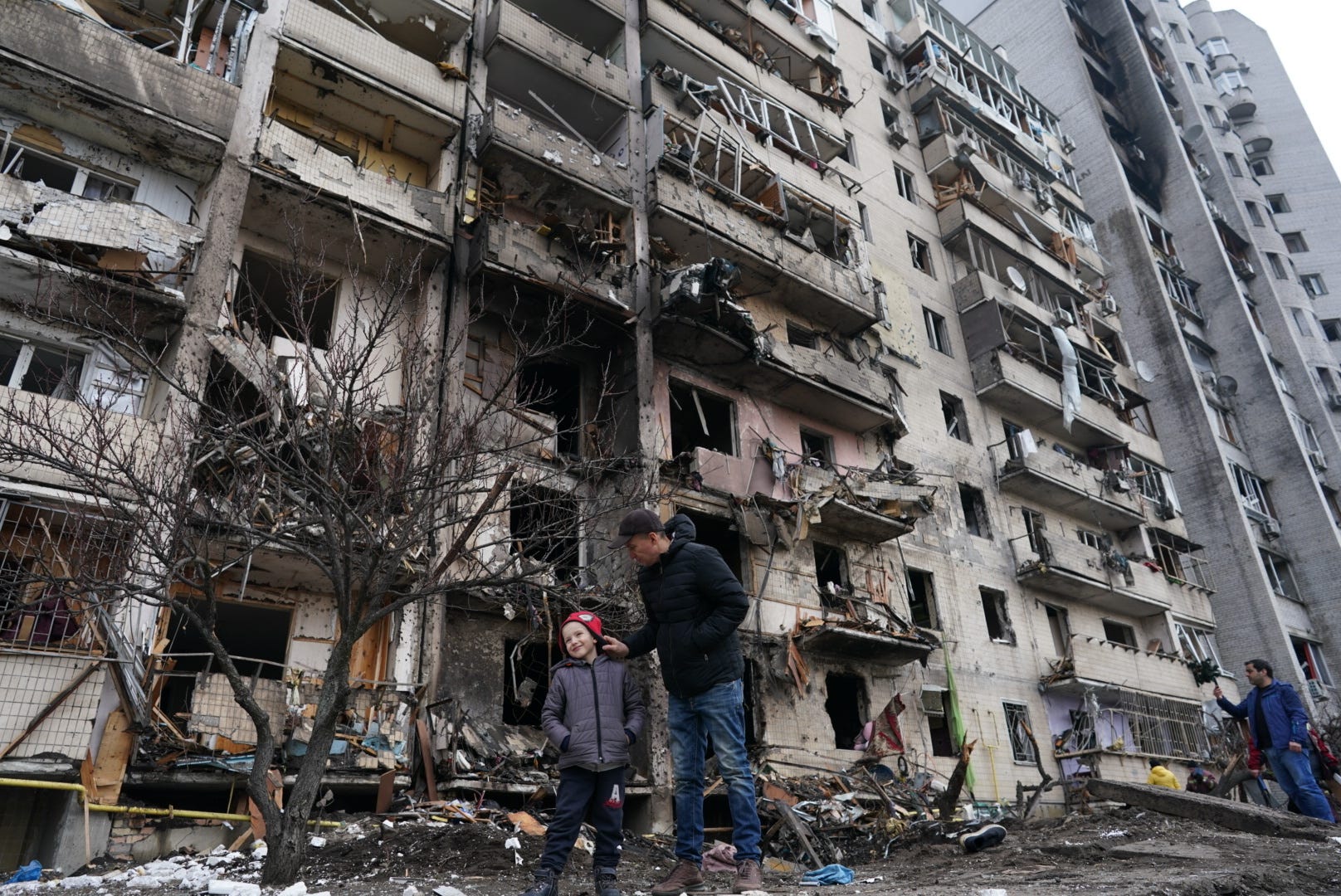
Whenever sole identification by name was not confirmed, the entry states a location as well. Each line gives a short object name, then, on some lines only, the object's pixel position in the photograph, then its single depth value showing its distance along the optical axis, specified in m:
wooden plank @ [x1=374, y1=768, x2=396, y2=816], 10.71
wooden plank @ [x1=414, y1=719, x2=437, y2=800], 11.95
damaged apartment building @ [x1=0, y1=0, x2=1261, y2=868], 12.36
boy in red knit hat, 5.29
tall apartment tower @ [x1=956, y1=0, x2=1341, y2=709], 33.78
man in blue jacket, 8.81
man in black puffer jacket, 5.54
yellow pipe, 9.23
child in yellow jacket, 14.49
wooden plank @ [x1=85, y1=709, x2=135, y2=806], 10.12
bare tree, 7.27
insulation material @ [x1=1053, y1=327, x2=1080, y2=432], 28.09
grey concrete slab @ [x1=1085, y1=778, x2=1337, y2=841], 7.98
